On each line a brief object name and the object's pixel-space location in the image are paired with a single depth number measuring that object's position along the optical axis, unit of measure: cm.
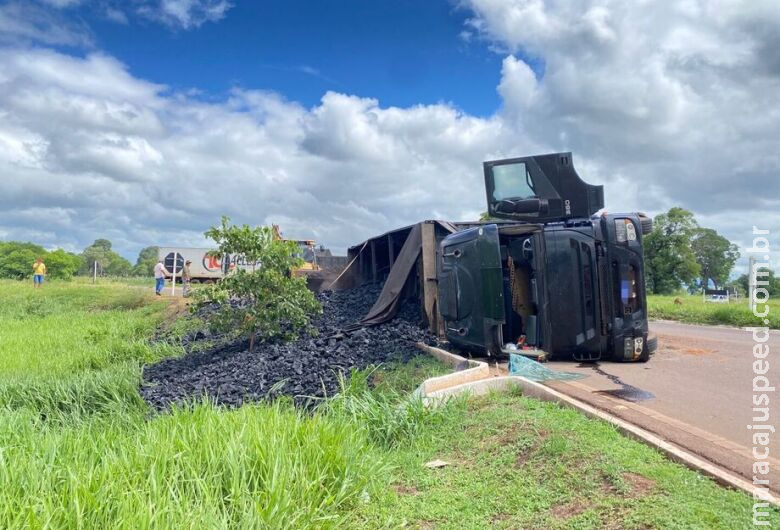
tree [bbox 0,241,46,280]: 5600
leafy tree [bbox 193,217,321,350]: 998
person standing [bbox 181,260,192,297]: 2225
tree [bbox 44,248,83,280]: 5396
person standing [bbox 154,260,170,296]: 2192
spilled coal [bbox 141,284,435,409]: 746
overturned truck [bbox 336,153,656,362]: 742
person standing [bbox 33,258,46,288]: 2772
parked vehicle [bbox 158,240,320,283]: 3541
